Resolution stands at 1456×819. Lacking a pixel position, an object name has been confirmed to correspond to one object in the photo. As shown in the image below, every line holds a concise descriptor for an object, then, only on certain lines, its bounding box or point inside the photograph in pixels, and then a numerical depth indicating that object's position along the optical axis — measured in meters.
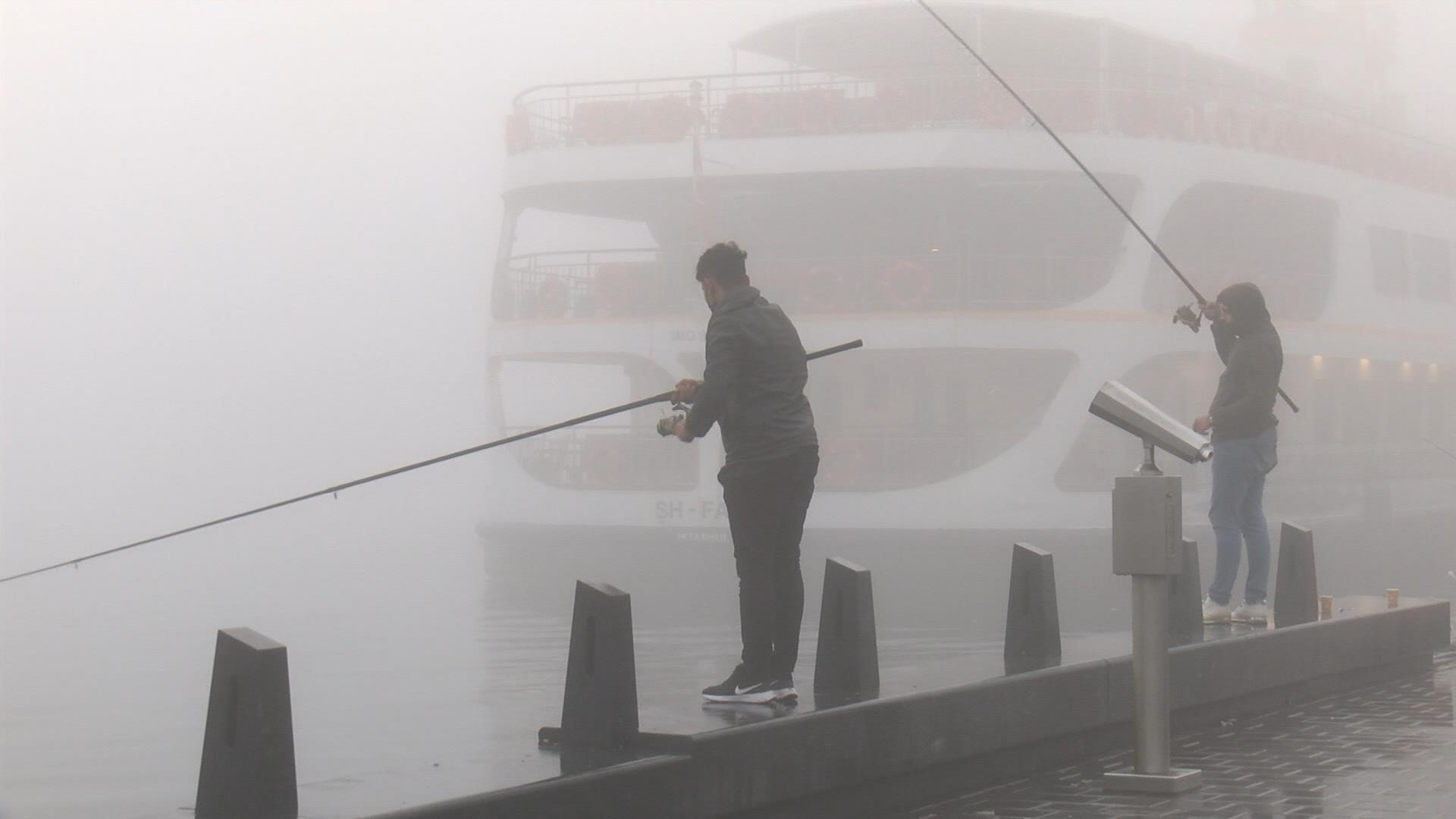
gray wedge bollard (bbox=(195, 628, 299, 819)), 6.78
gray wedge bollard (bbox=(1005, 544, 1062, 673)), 12.42
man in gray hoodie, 13.91
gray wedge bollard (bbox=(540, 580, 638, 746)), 8.40
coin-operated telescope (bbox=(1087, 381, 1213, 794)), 9.84
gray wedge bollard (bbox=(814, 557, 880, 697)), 10.36
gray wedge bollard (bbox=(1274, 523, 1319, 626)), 15.55
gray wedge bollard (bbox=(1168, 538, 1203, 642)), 13.80
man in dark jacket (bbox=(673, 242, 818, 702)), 9.35
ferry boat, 40.69
